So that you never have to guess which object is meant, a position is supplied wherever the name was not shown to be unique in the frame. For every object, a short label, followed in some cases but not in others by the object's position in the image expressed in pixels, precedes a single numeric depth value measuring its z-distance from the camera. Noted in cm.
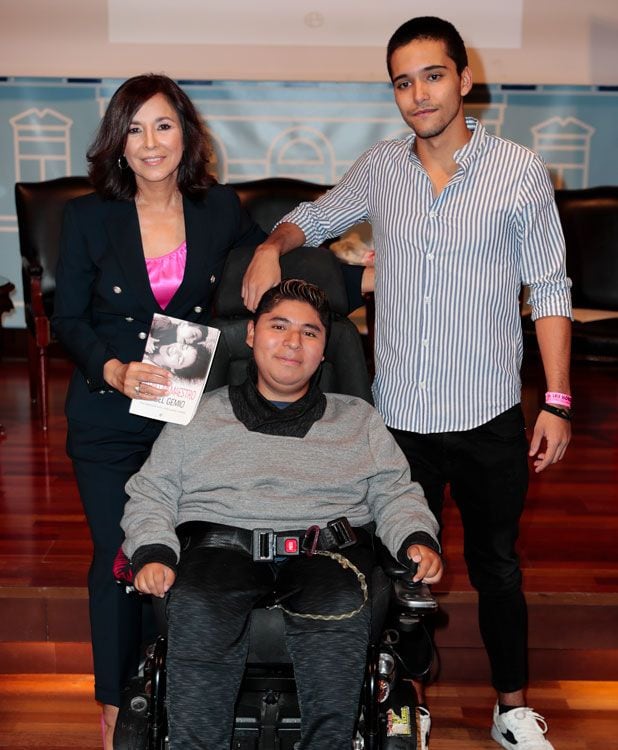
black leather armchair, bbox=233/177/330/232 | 518
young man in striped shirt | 216
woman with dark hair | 219
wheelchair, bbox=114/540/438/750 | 198
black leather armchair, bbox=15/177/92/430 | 507
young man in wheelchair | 191
